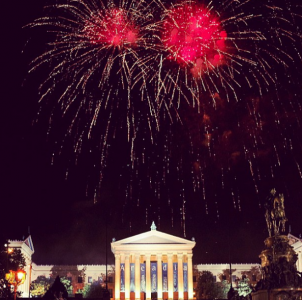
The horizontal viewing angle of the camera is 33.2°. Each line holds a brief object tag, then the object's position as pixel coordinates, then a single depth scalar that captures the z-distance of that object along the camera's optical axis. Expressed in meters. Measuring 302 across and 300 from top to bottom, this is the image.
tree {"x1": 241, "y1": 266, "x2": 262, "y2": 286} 89.88
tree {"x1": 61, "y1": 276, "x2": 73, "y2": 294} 83.16
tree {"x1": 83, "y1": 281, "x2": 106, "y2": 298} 80.25
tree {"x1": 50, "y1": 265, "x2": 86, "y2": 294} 90.00
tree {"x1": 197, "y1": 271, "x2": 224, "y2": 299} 80.06
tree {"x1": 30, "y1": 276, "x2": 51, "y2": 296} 82.31
